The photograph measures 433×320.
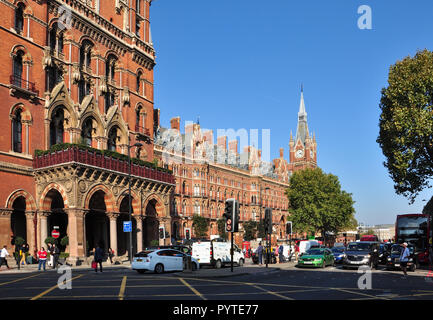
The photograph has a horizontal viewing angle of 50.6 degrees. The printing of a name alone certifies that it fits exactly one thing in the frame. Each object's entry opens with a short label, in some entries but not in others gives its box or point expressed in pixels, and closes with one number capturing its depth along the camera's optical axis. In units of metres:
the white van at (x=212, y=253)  31.44
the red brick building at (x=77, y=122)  34.88
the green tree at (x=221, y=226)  85.29
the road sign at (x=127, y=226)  35.07
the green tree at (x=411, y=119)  31.95
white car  26.44
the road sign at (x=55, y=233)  33.72
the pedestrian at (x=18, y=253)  30.86
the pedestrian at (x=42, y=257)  28.95
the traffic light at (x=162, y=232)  40.56
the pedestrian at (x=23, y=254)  32.16
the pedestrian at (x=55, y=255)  30.58
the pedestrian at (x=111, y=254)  37.19
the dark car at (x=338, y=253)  37.50
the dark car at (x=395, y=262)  28.02
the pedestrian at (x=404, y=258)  22.81
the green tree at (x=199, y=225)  78.00
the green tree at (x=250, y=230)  91.75
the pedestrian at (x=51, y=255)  31.02
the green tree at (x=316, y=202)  79.06
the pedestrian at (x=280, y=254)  39.09
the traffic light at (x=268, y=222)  29.42
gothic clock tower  143.25
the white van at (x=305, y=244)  43.72
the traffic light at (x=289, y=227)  38.17
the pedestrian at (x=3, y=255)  29.41
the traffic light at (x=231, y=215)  24.85
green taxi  30.52
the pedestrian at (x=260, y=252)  36.01
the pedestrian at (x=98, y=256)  26.98
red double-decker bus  38.56
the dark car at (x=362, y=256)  28.83
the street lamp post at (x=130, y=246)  34.94
